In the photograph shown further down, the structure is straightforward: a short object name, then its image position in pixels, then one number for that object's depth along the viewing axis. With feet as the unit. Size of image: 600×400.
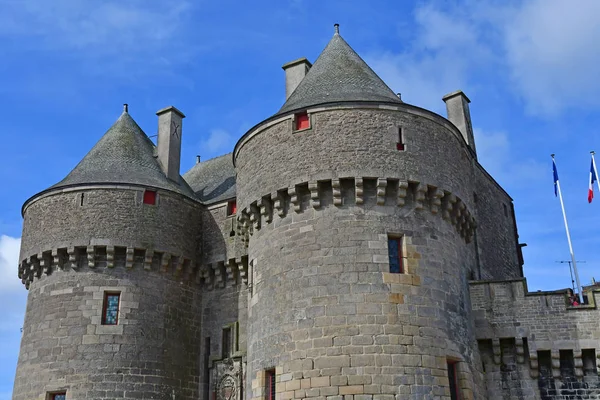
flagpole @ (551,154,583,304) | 62.18
